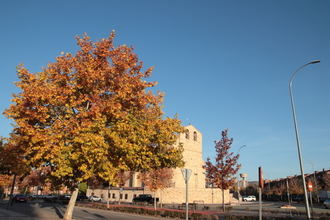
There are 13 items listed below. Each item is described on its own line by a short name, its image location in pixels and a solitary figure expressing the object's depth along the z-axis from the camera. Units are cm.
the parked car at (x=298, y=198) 6462
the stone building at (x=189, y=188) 4991
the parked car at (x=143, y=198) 4797
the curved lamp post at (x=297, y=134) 1444
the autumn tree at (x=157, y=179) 3688
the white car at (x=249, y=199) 7228
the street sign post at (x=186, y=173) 1399
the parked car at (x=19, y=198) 4429
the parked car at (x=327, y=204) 3958
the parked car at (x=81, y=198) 5756
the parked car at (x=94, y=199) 5752
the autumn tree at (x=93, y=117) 1248
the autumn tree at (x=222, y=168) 2847
